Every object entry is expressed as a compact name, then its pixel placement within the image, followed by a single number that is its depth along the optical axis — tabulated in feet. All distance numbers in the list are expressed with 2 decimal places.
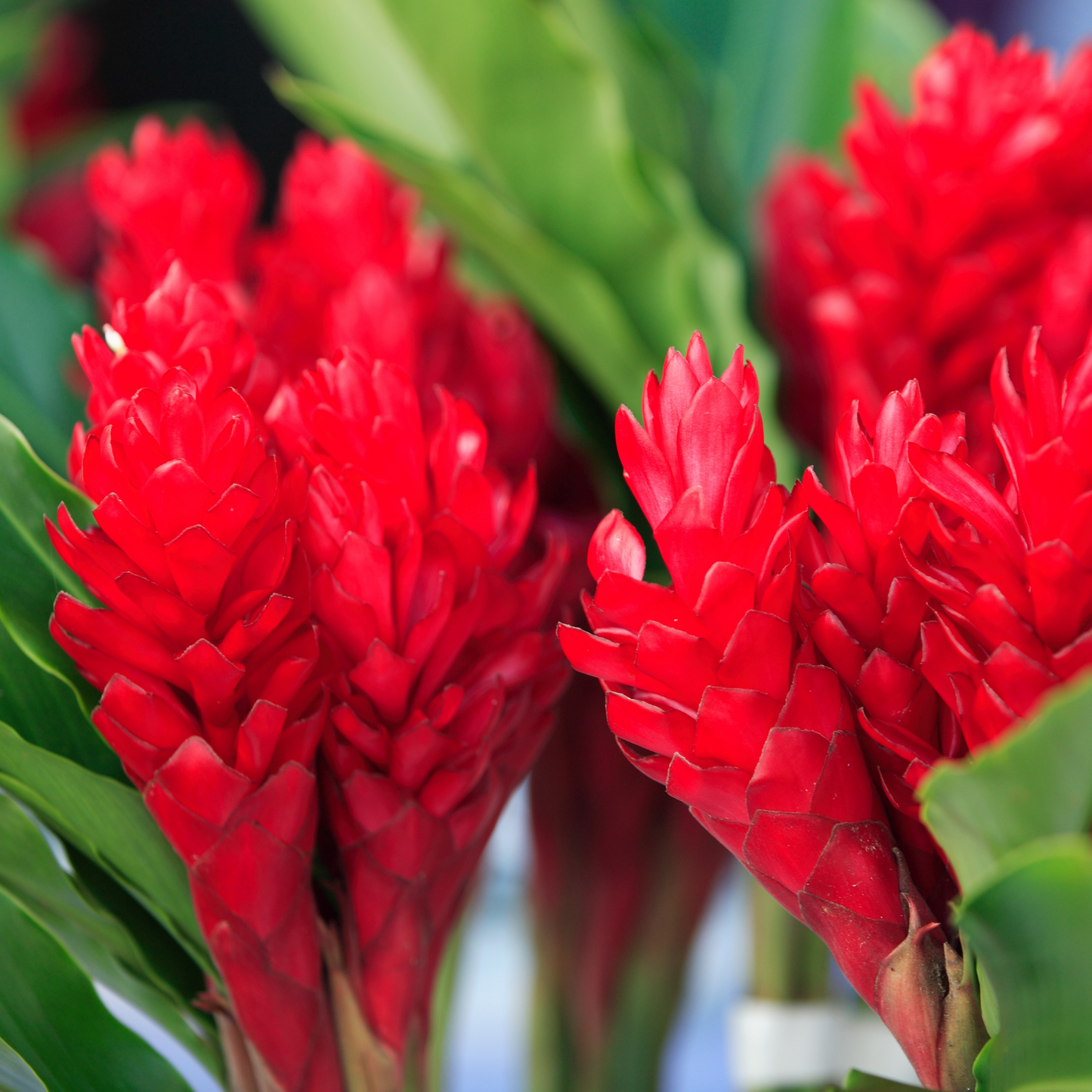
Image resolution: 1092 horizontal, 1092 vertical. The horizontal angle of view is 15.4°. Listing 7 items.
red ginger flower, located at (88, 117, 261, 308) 4.19
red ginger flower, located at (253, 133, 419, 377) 4.04
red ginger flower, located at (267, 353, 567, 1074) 3.59
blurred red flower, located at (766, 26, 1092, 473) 4.02
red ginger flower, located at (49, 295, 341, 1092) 3.50
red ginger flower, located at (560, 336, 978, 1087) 3.42
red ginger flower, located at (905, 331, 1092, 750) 3.38
